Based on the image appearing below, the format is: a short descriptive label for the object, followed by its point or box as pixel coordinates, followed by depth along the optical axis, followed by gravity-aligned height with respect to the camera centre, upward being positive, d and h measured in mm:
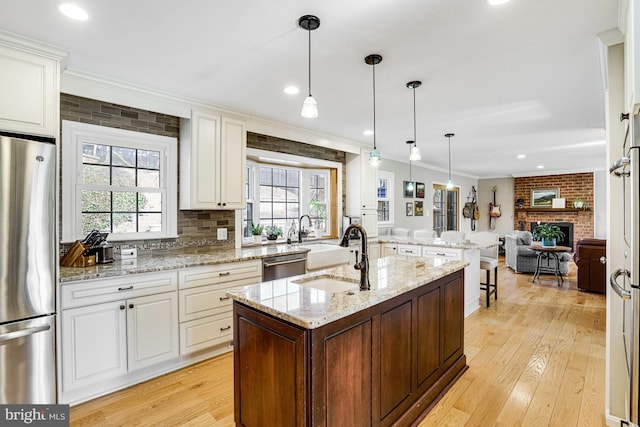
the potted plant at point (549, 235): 5879 -400
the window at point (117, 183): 2725 +302
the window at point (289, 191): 4246 +351
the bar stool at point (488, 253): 4461 -577
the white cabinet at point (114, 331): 2213 -864
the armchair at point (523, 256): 6336 -858
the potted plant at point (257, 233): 4074 -232
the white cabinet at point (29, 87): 1953 +810
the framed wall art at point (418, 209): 7301 +118
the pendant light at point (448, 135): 4688 +1164
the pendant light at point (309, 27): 1864 +1121
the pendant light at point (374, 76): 2325 +1131
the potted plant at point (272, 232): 4316 -234
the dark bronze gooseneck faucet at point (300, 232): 4480 -251
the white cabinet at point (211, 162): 3236 +551
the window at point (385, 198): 6242 +324
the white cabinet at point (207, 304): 2742 -788
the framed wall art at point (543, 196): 9195 +505
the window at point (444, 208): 8367 +165
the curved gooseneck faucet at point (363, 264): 1856 -287
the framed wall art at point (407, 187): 6833 +575
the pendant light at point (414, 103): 2792 +1133
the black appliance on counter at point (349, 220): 5074 -90
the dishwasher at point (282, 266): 3318 -555
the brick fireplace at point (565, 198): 8688 +323
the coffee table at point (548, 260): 5883 -911
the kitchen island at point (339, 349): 1452 -703
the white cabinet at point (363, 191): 5227 +385
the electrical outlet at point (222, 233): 3654 -214
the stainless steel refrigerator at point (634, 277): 1116 -234
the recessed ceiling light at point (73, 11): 1773 +1149
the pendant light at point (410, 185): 6875 +614
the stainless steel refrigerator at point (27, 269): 1850 -320
